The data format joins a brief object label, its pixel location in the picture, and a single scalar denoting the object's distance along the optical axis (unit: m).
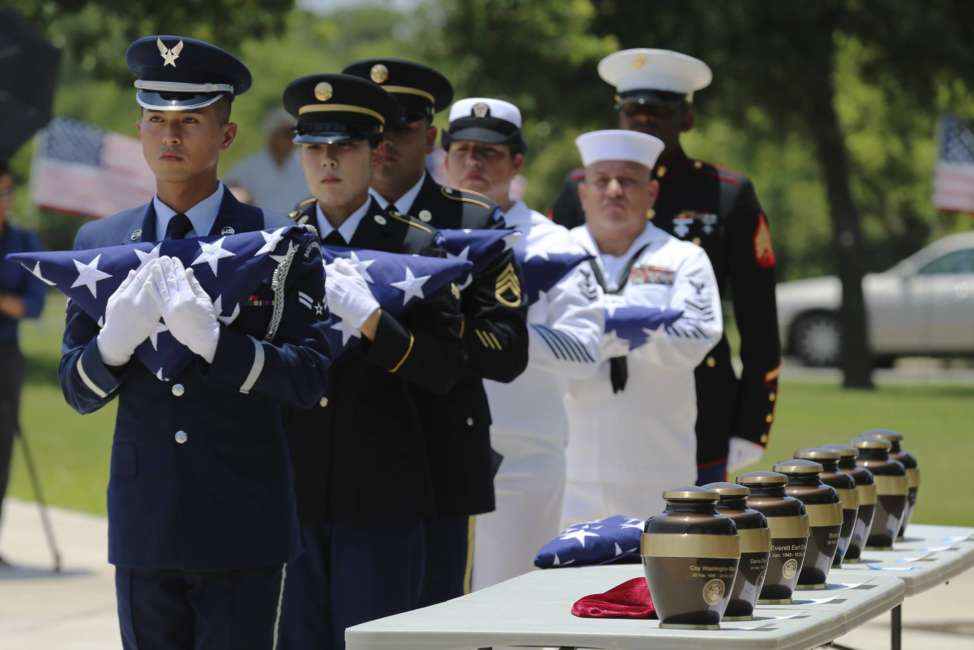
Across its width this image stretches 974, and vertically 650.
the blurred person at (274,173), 30.66
